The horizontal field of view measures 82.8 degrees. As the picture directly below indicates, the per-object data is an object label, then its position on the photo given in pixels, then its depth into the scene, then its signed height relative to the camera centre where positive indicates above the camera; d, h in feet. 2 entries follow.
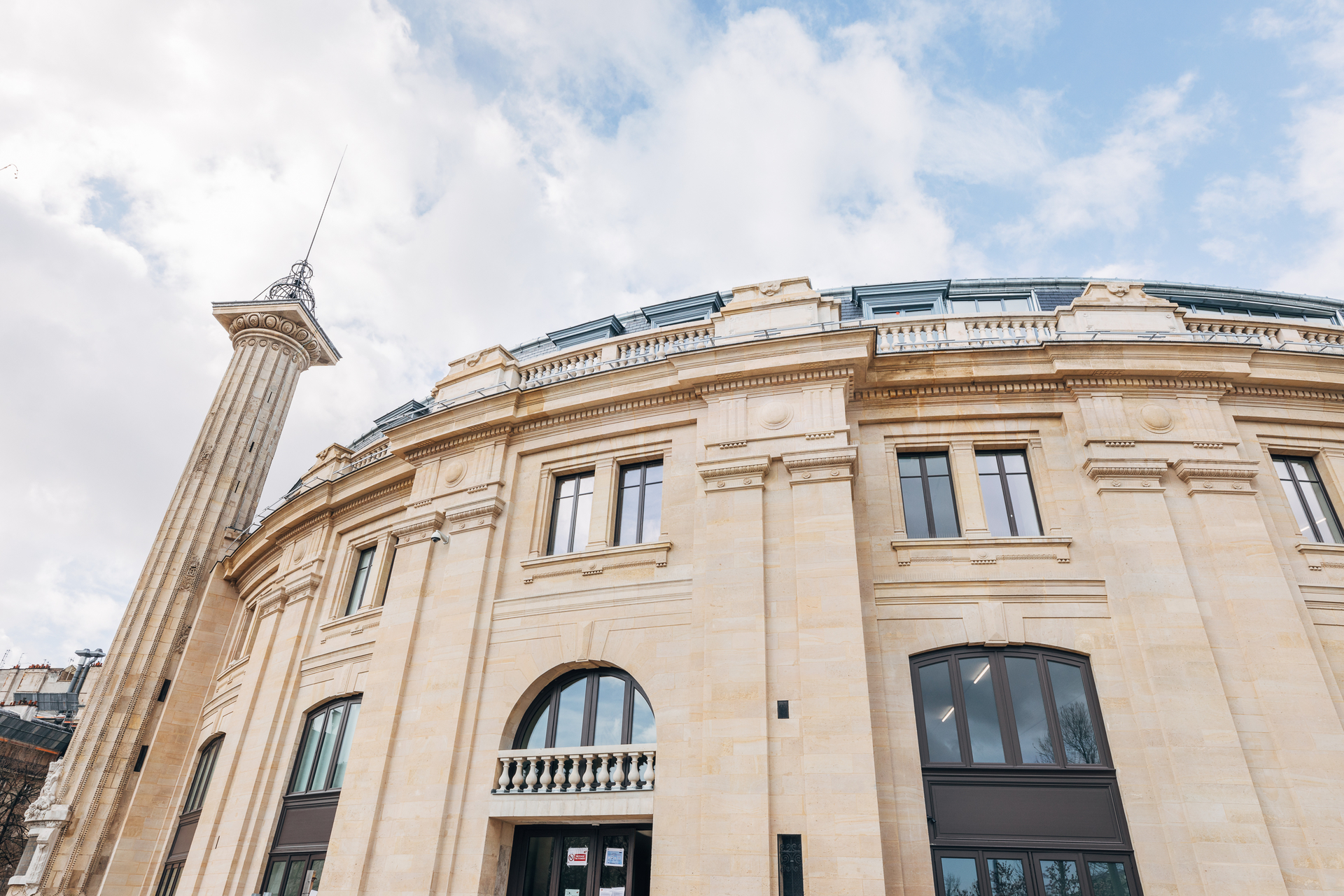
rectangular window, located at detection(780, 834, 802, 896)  35.32 +3.03
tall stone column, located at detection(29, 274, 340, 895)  77.36 +33.73
